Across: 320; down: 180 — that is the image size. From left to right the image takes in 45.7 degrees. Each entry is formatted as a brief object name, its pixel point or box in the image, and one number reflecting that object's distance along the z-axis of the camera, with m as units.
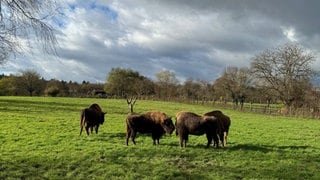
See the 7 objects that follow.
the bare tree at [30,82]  98.50
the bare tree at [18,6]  11.66
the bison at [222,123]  16.17
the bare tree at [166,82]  103.99
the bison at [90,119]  19.45
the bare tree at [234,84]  95.14
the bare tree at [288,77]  63.45
